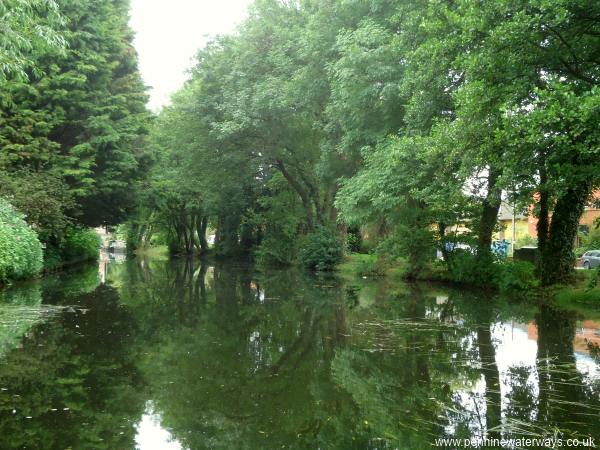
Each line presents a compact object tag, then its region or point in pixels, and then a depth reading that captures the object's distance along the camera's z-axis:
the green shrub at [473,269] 19.25
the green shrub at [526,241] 40.72
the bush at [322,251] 31.25
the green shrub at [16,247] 15.21
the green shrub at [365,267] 27.00
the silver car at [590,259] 31.97
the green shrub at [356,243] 40.12
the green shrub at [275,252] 37.53
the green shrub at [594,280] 11.84
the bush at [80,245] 30.08
